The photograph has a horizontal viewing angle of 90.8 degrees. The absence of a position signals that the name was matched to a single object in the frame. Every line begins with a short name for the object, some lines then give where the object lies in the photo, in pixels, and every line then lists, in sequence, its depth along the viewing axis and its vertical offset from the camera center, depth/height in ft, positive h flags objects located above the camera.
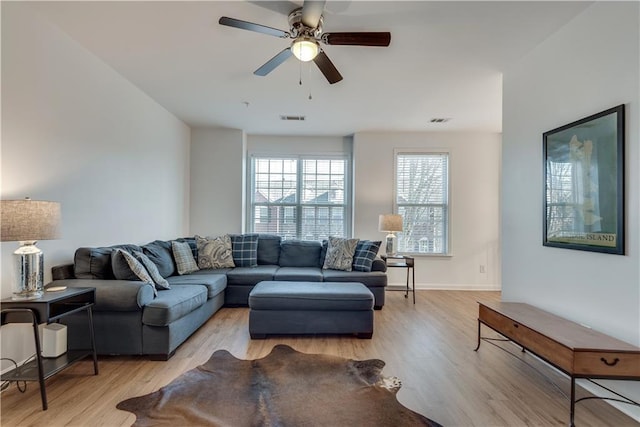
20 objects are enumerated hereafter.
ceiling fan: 6.81 +4.20
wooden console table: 5.77 -2.50
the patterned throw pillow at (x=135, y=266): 9.15 -1.43
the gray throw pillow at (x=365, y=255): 14.60 -1.68
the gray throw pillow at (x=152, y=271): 10.08 -1.74
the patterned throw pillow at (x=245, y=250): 15.44 -1.58
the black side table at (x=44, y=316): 6.32 -2.11
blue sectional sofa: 8.32 -2.49
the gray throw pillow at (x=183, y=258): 13.28 -1.74
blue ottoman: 10.34 -3.12
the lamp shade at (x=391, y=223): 15.90 -0.18
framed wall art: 6.57 +0.86
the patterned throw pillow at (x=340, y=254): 14.85 -1.69
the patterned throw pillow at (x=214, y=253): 14.67 -1.65
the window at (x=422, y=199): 18.13 +1.19
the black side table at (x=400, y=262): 15.47 -2.21
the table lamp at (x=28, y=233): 6.27 -0.35
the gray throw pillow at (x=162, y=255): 11.97 -1.48
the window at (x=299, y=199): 19.02 +1.18
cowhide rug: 6.11 -3.89
